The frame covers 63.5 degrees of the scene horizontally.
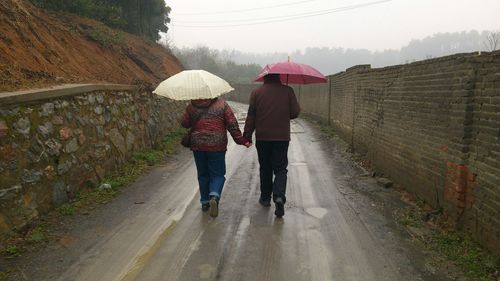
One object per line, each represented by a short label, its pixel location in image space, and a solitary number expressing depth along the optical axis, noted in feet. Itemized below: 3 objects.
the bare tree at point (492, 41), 46.15
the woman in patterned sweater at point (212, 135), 17.83
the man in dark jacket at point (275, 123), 18.12
